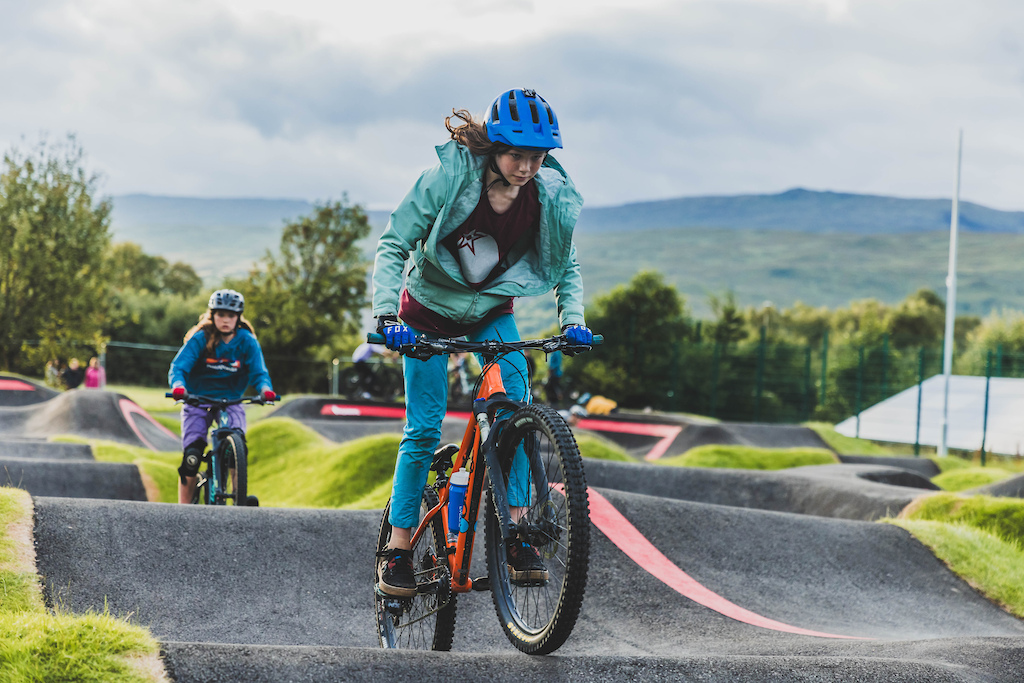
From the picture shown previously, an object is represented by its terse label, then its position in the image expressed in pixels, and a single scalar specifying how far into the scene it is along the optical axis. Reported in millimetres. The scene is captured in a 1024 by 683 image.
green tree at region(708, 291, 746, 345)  43625
